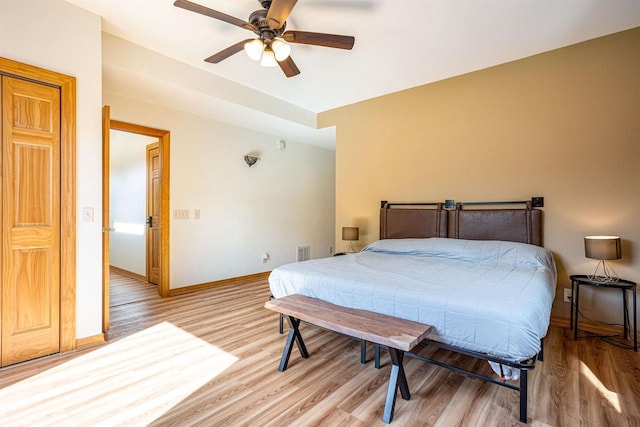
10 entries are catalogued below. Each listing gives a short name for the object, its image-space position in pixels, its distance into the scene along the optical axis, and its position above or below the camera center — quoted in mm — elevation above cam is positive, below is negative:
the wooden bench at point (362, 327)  1667 -683
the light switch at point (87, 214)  2523 -29
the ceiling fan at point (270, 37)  2127 +1341
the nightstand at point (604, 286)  2577 -715
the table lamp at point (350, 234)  4383 -319
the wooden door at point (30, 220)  2193 -69
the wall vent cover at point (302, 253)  5980 -811
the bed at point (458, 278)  1688 -505
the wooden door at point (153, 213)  4734 -29
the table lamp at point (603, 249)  2564 -309
